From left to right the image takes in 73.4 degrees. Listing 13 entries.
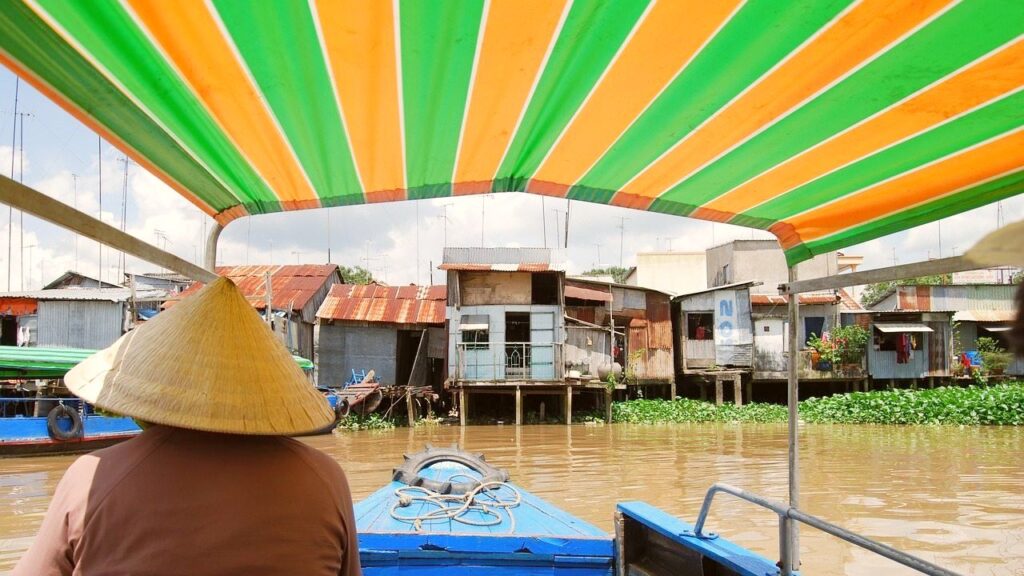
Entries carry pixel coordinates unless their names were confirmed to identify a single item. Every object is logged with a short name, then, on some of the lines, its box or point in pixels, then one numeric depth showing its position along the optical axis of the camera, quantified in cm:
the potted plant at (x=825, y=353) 2323
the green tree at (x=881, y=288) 2858
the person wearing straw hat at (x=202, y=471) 111
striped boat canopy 151
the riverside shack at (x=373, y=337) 2231
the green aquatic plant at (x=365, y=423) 1930
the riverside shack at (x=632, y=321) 2241
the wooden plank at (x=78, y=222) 145
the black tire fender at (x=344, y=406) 1824
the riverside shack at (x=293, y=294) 2142
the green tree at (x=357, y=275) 4192
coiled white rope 420
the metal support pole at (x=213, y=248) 262
